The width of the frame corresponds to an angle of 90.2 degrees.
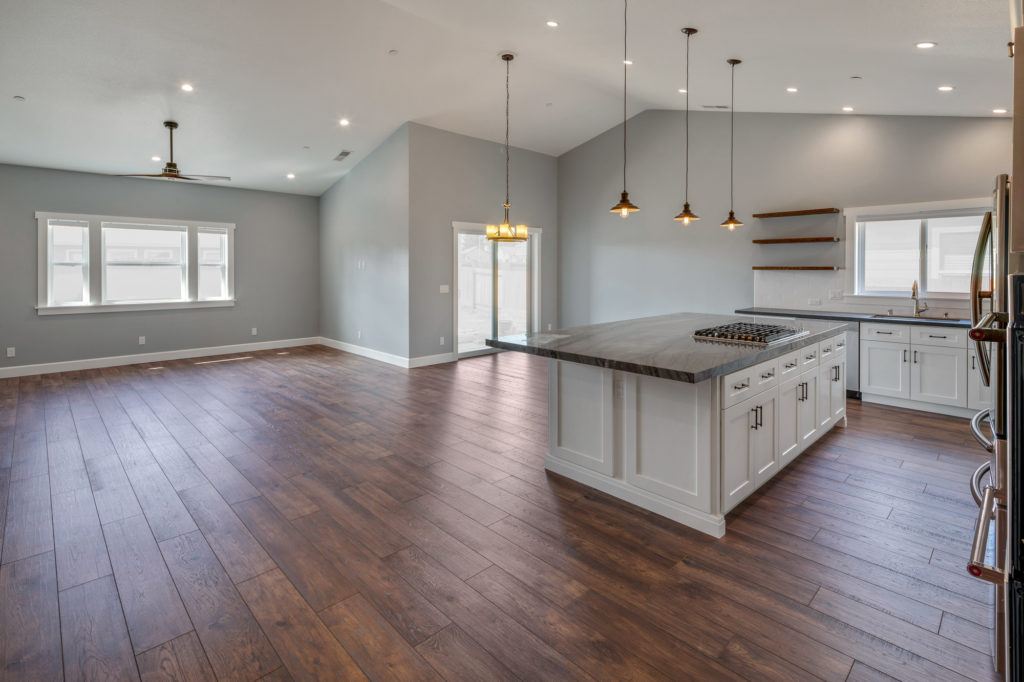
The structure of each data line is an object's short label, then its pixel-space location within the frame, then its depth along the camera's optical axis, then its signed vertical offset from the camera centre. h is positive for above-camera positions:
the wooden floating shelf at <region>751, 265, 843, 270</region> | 5.90 +0.79
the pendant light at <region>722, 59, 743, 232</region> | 4.82 +2.53
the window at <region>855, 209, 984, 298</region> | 5.19 +0.87
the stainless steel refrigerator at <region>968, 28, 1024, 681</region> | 1.13 -0.20
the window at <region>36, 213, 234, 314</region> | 7.15 +1.09
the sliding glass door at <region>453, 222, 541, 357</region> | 8.02 +0.79
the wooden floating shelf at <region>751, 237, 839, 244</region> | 5.90 +1.11
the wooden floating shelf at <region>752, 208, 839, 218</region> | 5.95 +1.44
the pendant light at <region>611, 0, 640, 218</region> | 3.88 +0.99
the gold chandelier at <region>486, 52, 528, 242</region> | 5.30 +1.10
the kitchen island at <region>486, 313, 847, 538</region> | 2.64 -0.46
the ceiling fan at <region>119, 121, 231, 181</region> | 5.39 +1.75
